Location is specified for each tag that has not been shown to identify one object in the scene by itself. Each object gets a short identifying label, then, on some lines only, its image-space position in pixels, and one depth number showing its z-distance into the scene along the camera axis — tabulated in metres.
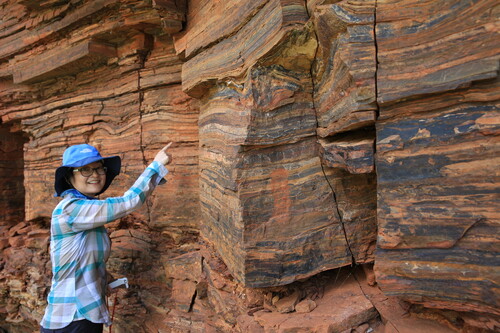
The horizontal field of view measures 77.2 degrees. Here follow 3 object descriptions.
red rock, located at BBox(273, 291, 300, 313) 2.81
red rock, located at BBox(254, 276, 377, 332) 2.53
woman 3.06
